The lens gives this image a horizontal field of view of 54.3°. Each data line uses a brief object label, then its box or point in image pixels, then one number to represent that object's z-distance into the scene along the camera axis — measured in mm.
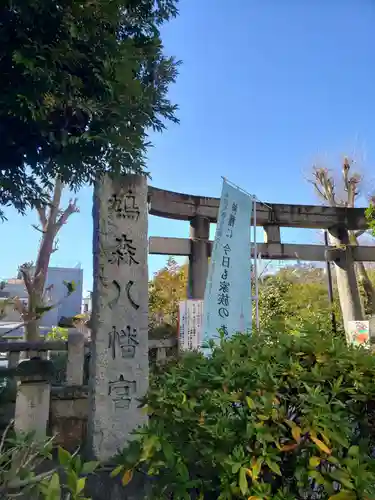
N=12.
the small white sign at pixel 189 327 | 7020
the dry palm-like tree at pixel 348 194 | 15306
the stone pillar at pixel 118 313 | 3791
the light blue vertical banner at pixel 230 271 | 5672
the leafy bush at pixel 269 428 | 1380
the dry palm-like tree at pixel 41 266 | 10148
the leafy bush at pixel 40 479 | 1142
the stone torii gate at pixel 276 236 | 8312
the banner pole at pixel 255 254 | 6884
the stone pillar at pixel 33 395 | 4023
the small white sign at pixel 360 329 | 8297
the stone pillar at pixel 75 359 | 5207
